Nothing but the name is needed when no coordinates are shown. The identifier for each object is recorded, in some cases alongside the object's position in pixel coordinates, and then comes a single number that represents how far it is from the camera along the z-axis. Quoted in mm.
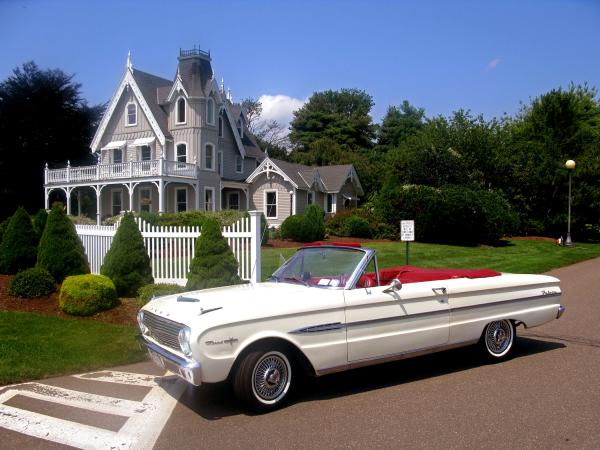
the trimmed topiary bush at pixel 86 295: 8883
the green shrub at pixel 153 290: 9297
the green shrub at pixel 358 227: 26078
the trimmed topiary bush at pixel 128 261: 10109
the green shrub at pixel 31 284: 9789
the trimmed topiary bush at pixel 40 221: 14258
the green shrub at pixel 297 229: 24812
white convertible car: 4832
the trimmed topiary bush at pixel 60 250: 10609
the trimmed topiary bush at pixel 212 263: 9148
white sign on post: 10414
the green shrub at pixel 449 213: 24338
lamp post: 25047
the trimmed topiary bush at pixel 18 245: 11938
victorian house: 30891
